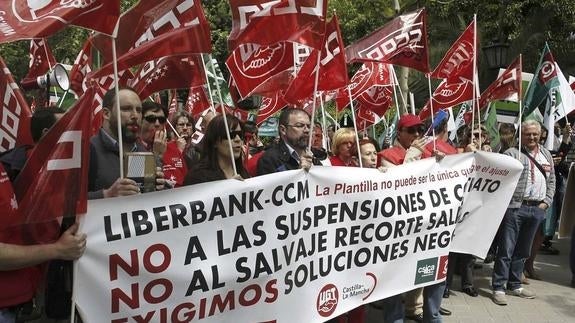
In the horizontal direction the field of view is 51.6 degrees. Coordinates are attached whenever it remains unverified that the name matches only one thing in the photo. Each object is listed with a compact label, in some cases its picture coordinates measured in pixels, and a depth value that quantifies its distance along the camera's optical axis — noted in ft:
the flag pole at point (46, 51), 25.03
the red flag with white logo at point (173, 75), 13.88
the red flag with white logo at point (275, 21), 12.37
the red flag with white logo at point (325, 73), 14.16
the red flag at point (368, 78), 24.11
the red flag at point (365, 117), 28.37
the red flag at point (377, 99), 27.09
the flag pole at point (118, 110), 9.27
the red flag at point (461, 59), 18.85
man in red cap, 16.11
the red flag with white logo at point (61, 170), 8.46
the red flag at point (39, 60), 25.44
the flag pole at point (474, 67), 17.55
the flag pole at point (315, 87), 12.31
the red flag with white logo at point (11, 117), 10.56
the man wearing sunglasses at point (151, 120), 14.83
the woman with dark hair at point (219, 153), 11.83
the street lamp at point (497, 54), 36.86
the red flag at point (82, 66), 22.39
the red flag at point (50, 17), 8.41
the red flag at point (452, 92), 19.63
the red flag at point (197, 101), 26.50
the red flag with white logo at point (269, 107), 24.43
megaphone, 23.63
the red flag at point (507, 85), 19.80
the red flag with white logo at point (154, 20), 10.92
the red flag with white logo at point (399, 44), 16.79
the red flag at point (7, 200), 8.14
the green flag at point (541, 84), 23.58
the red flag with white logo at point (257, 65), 16.75
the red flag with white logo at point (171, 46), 10.49
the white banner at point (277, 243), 9.69
